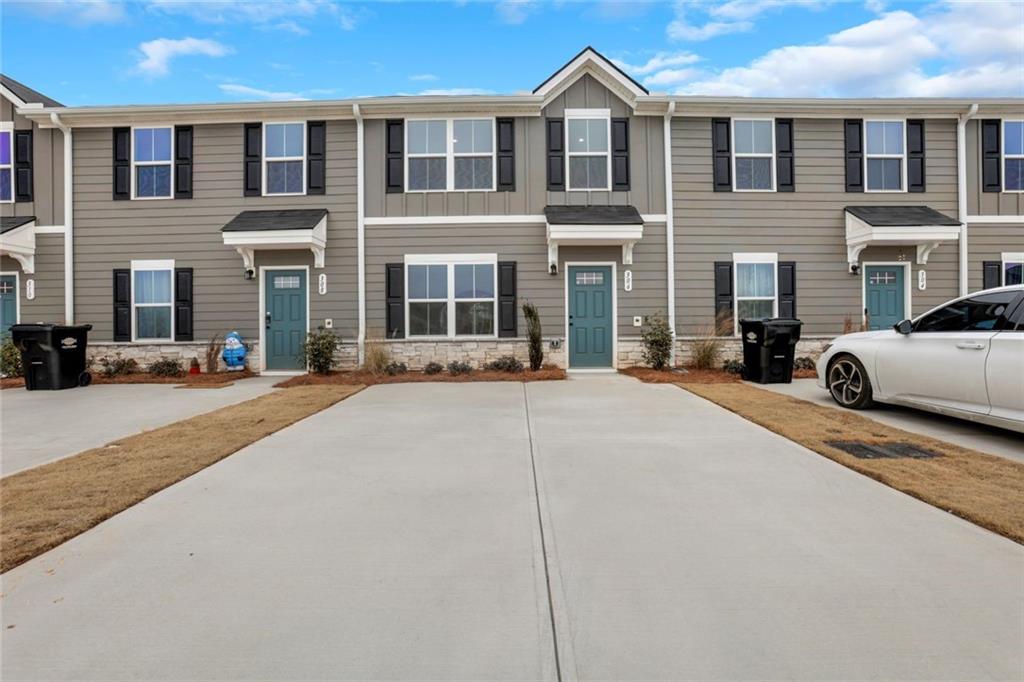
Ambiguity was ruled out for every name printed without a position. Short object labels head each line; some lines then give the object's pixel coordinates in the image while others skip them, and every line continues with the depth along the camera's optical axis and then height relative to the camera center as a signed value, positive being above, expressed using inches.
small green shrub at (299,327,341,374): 441.1 -9.3
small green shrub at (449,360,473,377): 448.9 -24.3
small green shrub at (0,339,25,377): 454.6 -16.3
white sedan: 207.0 -11.1
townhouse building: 473.1 +106.2
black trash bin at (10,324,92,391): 395.2 -10.1
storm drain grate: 188.5 -40.4
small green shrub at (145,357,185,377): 462.0 -23.4
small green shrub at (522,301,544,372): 438.0 +0.9
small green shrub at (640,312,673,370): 454.9 -6.7
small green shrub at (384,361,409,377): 449.1 -24.7
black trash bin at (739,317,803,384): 387.5 -9.4
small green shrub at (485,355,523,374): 449.4 -22.1
